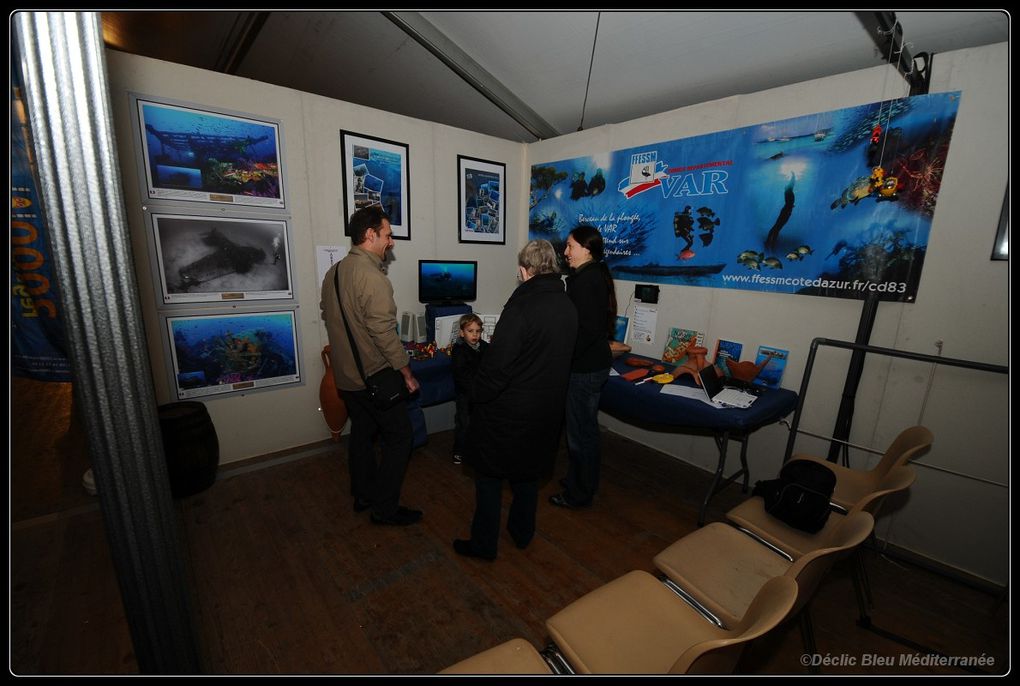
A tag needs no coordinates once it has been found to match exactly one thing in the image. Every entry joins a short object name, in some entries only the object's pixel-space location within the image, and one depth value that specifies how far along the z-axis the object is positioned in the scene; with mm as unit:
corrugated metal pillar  812
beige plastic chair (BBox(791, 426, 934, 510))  1877
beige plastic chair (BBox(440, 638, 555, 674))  1169
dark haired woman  2453
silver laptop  2561
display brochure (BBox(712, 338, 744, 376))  3100
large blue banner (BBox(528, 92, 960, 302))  2318
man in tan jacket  2207
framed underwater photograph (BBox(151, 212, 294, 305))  2738
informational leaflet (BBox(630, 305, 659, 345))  3586
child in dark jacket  2801
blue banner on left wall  2150
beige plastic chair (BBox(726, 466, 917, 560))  1583
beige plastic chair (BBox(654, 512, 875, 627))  1269
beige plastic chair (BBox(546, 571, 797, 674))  1070
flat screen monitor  3882
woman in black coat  1864
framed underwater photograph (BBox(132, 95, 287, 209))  2596
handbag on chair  1860
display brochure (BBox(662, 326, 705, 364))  3309
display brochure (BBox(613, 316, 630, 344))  3771
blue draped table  2436
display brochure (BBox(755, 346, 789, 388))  2893
